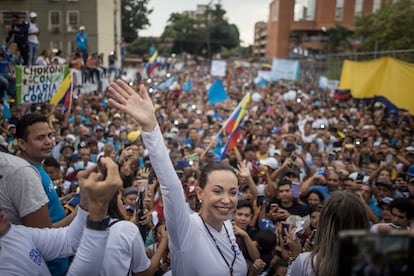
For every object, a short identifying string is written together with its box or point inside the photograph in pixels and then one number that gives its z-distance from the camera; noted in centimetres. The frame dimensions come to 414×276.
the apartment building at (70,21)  3033
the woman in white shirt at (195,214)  194
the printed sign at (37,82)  816
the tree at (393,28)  2830
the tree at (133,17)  5069
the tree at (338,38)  5061
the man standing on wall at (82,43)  1644
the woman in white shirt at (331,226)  213
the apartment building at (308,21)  5900
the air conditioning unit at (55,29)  3120
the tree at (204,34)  7600
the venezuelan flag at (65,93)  934
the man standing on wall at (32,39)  1244
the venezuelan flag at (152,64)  2084
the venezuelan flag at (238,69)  3579
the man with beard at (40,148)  298
